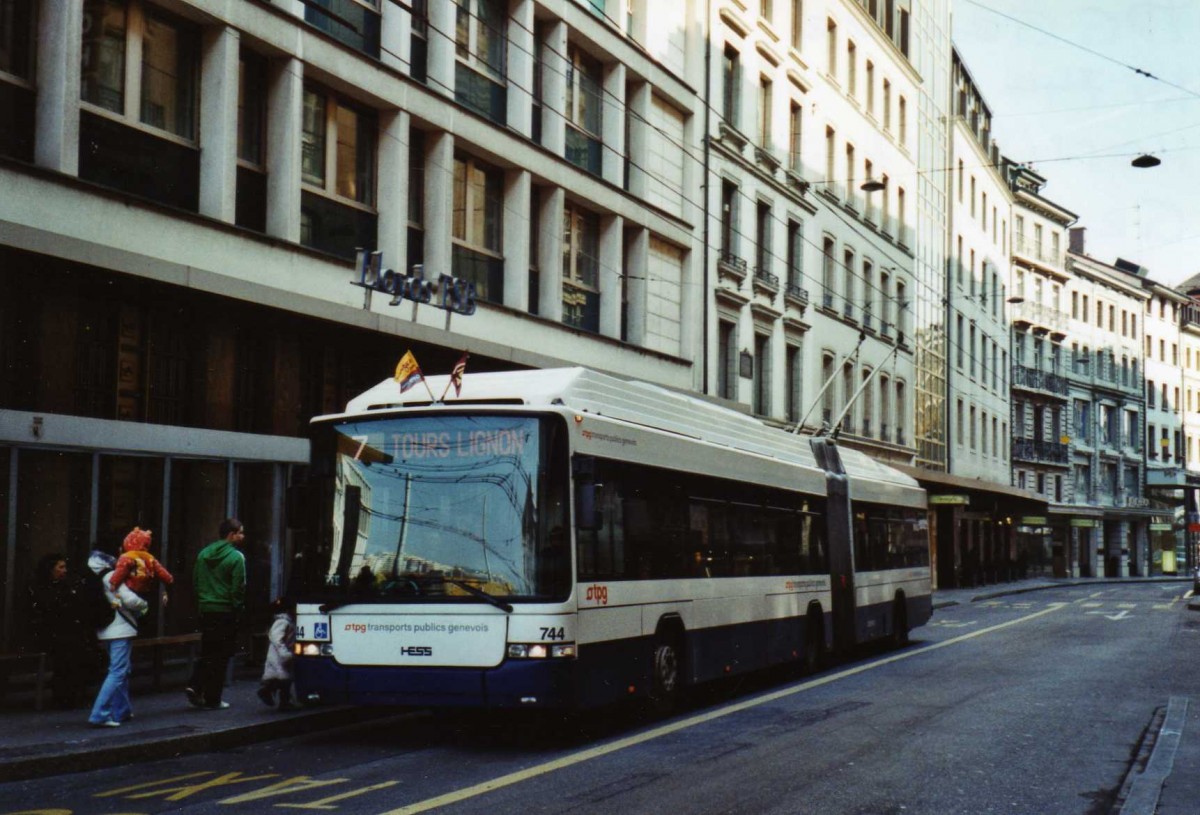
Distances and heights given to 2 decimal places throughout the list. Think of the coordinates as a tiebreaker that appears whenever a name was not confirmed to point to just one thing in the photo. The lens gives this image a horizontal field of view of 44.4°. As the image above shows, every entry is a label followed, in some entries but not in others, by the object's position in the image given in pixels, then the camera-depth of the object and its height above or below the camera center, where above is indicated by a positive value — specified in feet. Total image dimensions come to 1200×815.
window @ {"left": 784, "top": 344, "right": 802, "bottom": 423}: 129.39 +11.73
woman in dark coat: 44.27 -3.65
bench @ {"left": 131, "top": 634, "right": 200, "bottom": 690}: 49.19 -4.71
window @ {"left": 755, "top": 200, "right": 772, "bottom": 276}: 120.26 +22.64
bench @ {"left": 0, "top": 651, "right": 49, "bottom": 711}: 43.21 -4.73
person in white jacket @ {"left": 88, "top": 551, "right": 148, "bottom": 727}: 39.47 -3.87
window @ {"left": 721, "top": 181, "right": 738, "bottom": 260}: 111.45 +22.53
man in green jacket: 43.65 -2.91
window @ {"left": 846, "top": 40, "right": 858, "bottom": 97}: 145.69 +44.69
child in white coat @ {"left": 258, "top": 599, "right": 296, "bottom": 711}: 43.62 -4.52
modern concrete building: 48.47 +11.63
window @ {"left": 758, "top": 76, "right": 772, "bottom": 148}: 121.19 +33.57
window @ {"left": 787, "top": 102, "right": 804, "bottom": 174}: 128.26 +33.46
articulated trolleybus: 37.09 -0.98
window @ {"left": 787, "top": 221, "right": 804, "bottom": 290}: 128.16 +22.91
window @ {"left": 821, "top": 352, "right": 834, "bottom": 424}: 137.08 +11.58
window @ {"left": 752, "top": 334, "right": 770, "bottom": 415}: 121.08 +11.58
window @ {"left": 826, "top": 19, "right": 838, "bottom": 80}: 139.23 +44.83
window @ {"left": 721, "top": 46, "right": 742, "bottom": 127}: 111.75 +33.29
